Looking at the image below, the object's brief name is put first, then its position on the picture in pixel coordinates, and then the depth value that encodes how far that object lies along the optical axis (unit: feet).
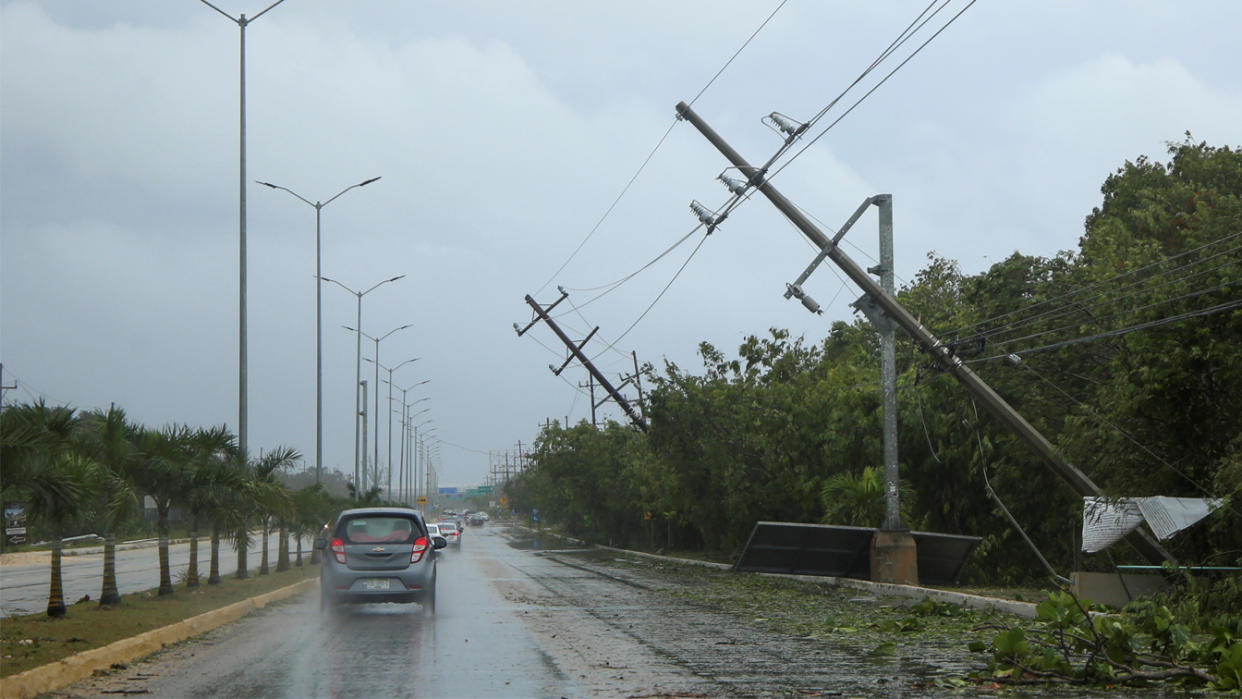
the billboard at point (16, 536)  198.81
